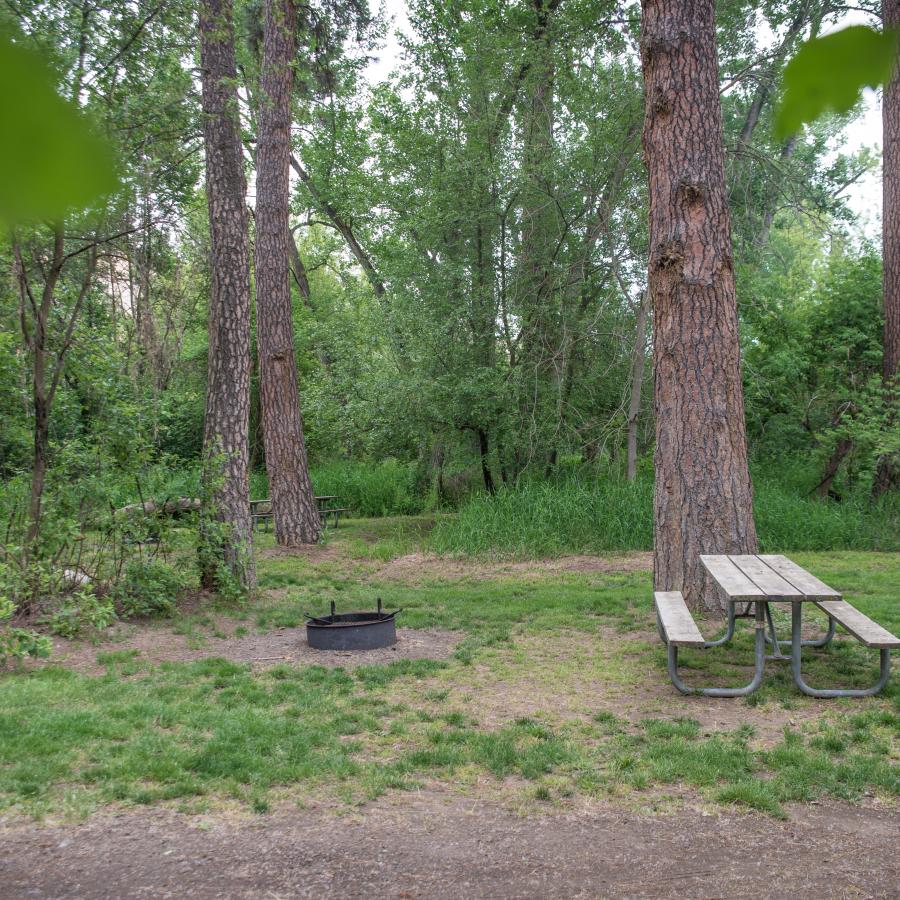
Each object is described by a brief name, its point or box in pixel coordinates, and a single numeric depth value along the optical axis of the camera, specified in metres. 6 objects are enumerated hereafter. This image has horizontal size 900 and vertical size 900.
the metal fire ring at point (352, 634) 6.25
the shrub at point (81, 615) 6.05
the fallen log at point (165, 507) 7.19
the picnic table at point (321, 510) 13.96
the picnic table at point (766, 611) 4.52
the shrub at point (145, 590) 7.24
